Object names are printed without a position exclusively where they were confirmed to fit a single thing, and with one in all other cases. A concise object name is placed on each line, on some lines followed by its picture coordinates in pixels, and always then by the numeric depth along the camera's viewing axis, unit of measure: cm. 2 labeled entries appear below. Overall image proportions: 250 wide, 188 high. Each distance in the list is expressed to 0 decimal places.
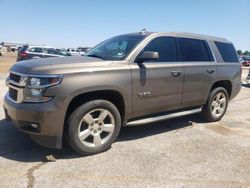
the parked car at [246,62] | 4633
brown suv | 403
